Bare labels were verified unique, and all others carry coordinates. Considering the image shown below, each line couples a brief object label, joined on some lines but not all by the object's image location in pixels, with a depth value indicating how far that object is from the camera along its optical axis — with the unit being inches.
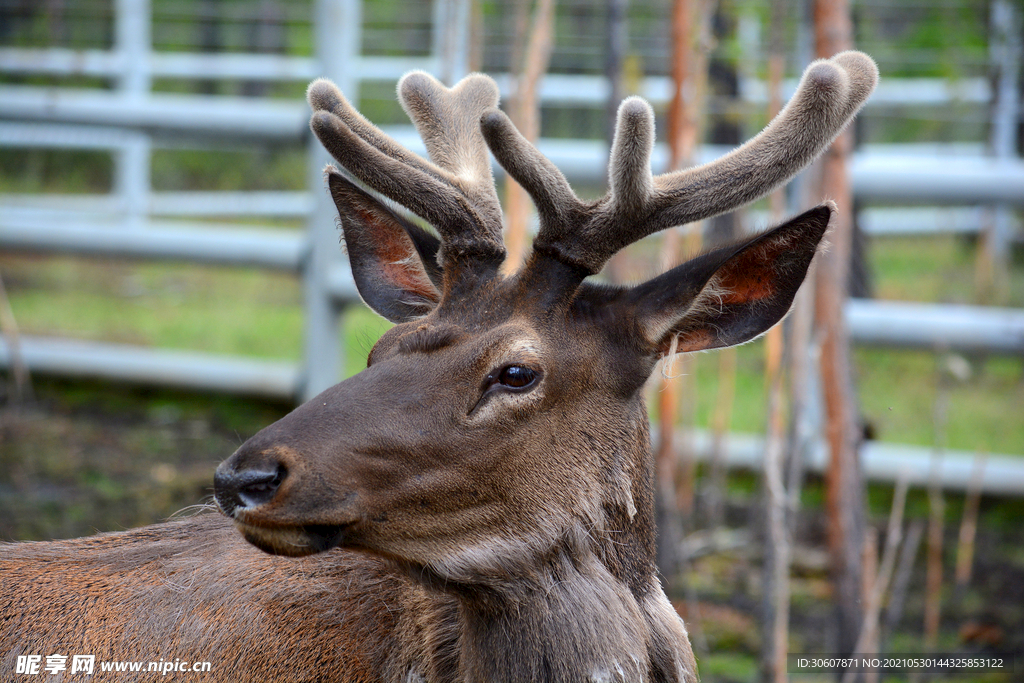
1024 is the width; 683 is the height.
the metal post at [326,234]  470.6
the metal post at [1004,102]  561.3
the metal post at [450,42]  331.9
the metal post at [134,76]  617.3
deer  176.2
